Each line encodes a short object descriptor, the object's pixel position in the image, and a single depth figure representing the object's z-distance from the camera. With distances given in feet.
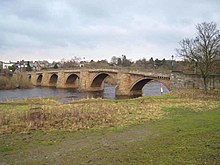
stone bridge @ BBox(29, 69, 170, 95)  164.66
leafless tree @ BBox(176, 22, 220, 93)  96.48
